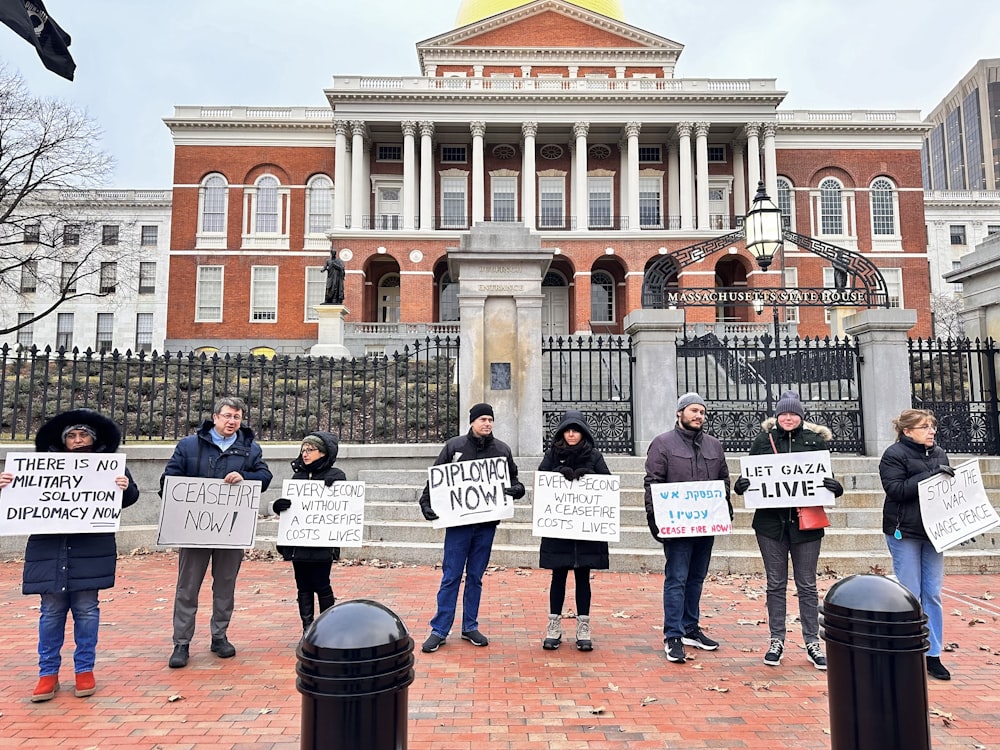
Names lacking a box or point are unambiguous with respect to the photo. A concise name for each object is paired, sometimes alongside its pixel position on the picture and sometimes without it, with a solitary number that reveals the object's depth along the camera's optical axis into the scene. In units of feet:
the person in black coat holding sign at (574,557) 18.15
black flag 19.75
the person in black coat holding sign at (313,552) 17.83
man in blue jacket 17.71
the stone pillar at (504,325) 32.99
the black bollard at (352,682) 8.49
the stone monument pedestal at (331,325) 81.06
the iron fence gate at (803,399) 35.70
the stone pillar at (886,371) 34.35
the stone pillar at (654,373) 34.06
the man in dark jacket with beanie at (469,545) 18.43
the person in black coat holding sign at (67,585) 14.90
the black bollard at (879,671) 9.93
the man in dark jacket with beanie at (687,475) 18.20
